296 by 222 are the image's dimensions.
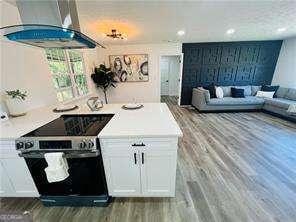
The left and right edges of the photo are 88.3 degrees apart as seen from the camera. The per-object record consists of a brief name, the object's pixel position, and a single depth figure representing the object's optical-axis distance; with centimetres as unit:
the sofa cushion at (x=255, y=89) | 550
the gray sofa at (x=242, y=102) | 479
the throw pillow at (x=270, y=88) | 522
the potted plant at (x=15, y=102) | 194
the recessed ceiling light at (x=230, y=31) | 390
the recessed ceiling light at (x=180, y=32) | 397
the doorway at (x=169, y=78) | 812
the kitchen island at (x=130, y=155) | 147
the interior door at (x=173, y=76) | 811
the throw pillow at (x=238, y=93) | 526
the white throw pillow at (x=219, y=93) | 533
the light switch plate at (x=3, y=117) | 175
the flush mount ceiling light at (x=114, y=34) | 341
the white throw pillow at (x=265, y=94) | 516
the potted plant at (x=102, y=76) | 518
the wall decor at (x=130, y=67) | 582
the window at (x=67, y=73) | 305
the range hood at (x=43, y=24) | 131
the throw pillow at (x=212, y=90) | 534
